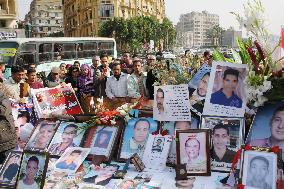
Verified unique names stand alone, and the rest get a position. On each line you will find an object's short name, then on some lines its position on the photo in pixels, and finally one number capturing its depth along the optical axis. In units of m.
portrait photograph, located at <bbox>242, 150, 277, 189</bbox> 2.40
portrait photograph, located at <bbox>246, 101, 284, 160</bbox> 2.84
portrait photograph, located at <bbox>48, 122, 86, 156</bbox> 3.58
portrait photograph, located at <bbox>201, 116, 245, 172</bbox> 3.04
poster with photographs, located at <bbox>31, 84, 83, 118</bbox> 4.29
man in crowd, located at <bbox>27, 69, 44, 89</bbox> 6.10
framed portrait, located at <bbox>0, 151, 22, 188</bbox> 3.09
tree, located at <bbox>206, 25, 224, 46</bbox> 107.94
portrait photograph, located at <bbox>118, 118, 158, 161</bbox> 3.36
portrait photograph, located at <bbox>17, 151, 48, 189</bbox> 2.93
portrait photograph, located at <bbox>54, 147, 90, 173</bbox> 3.21
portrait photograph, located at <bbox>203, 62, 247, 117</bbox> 3.14
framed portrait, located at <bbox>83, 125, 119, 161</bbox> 3.41
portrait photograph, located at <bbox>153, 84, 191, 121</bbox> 3.41
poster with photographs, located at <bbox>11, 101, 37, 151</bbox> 4.06
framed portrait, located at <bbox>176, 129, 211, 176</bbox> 2.96
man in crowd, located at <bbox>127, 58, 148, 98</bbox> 5.94
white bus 14.45
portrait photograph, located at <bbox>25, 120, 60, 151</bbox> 3.66
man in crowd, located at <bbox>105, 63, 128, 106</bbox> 6.10
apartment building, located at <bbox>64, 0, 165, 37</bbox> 65.38
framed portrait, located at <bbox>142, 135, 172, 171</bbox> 3.14
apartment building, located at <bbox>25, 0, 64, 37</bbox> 127.32
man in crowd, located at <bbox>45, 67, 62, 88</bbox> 6.93
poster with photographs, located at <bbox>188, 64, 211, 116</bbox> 3.44
